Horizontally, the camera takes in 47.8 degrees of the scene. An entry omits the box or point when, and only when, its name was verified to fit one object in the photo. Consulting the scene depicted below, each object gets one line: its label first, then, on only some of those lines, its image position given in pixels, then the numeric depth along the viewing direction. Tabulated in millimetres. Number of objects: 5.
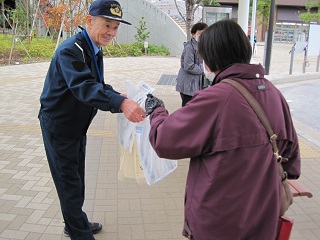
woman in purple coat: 1531
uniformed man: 2138
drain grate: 10789
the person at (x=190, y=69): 4953
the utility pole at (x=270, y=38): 12727
